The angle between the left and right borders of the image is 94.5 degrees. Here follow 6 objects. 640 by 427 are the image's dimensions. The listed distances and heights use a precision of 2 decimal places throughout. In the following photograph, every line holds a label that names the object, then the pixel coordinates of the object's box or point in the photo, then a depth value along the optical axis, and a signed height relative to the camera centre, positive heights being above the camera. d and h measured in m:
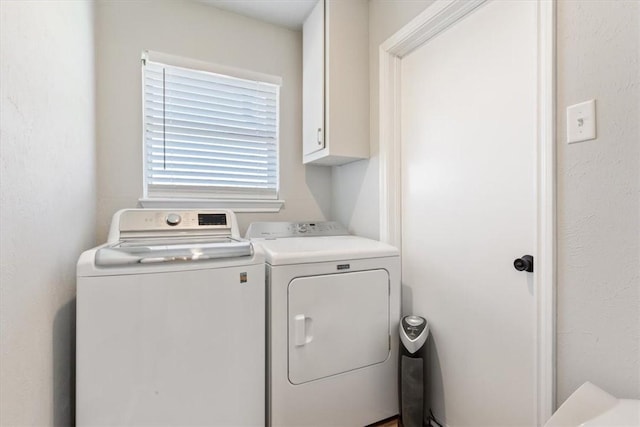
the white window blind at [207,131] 1.85 +0.55
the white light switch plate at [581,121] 0.88 +0.28
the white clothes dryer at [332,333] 1.29 -0.56
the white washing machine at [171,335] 1.01 -0.45
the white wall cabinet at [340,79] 1.80 +0.83
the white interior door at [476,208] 1.15 +0.02
